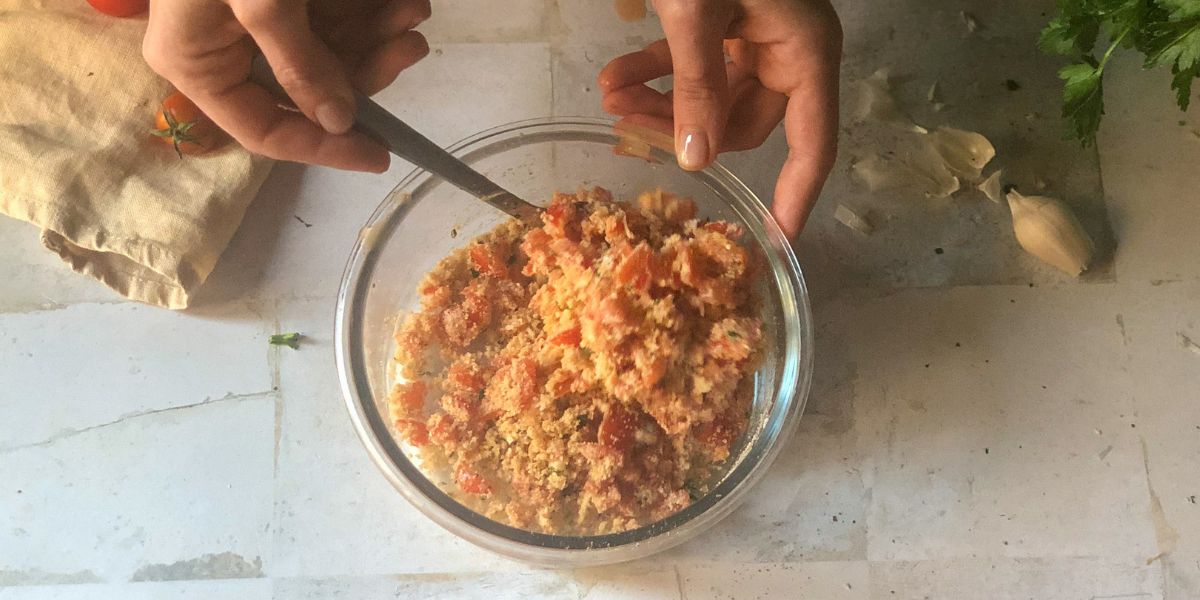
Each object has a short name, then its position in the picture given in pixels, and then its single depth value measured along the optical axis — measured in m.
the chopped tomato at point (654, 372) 0.76
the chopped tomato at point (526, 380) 0.80
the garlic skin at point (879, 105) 1.00
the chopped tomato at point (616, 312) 0.75
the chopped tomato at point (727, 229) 0.81
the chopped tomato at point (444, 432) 0.85
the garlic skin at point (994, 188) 0.98
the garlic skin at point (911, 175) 0.98
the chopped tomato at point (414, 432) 0.86
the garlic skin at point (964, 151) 0.99
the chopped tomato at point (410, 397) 0.88
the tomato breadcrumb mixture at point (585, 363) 0.77
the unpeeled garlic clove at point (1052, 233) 0.94
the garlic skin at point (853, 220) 0.98
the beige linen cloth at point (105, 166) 0.92
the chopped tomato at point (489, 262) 0.89
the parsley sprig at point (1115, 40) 0.78
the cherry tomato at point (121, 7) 0.96
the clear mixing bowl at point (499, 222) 0.80
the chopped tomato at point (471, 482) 0.84
